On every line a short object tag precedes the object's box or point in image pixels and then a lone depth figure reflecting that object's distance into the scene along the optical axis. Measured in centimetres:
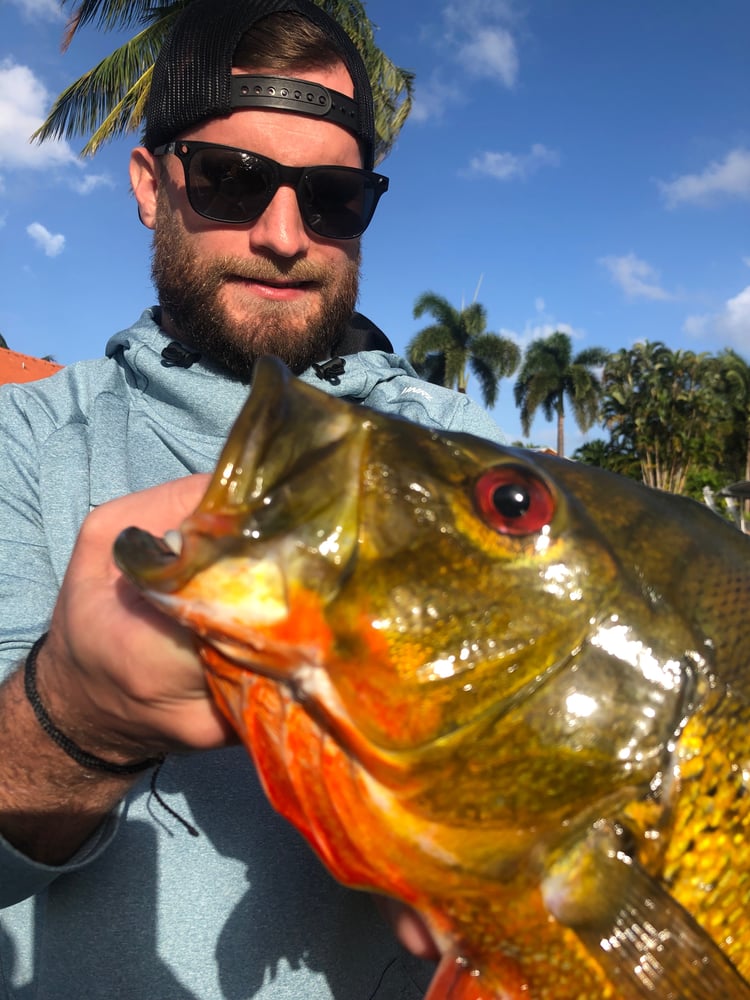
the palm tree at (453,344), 4300
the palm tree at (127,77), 1554
